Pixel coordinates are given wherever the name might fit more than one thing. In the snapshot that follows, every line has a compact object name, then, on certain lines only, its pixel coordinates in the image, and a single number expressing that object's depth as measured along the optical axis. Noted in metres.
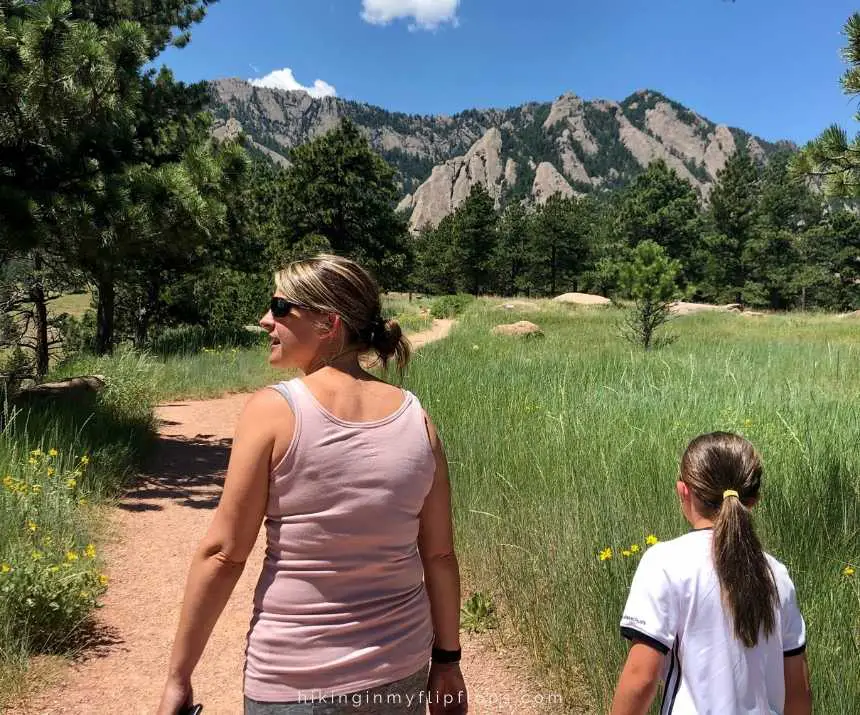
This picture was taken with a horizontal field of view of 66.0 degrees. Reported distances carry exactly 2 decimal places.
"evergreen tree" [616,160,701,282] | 48.97
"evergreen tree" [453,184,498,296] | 53.94
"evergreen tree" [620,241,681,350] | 16.91
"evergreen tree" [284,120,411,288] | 31.31
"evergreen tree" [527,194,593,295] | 56.75
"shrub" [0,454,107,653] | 3.45
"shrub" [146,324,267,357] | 16.11
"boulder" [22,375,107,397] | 7.87
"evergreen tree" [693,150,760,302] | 50.62
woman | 1.44
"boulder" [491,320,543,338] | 20.45
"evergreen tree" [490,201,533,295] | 59.25
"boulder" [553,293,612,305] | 35.91
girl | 1.60
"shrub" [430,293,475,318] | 33.47
